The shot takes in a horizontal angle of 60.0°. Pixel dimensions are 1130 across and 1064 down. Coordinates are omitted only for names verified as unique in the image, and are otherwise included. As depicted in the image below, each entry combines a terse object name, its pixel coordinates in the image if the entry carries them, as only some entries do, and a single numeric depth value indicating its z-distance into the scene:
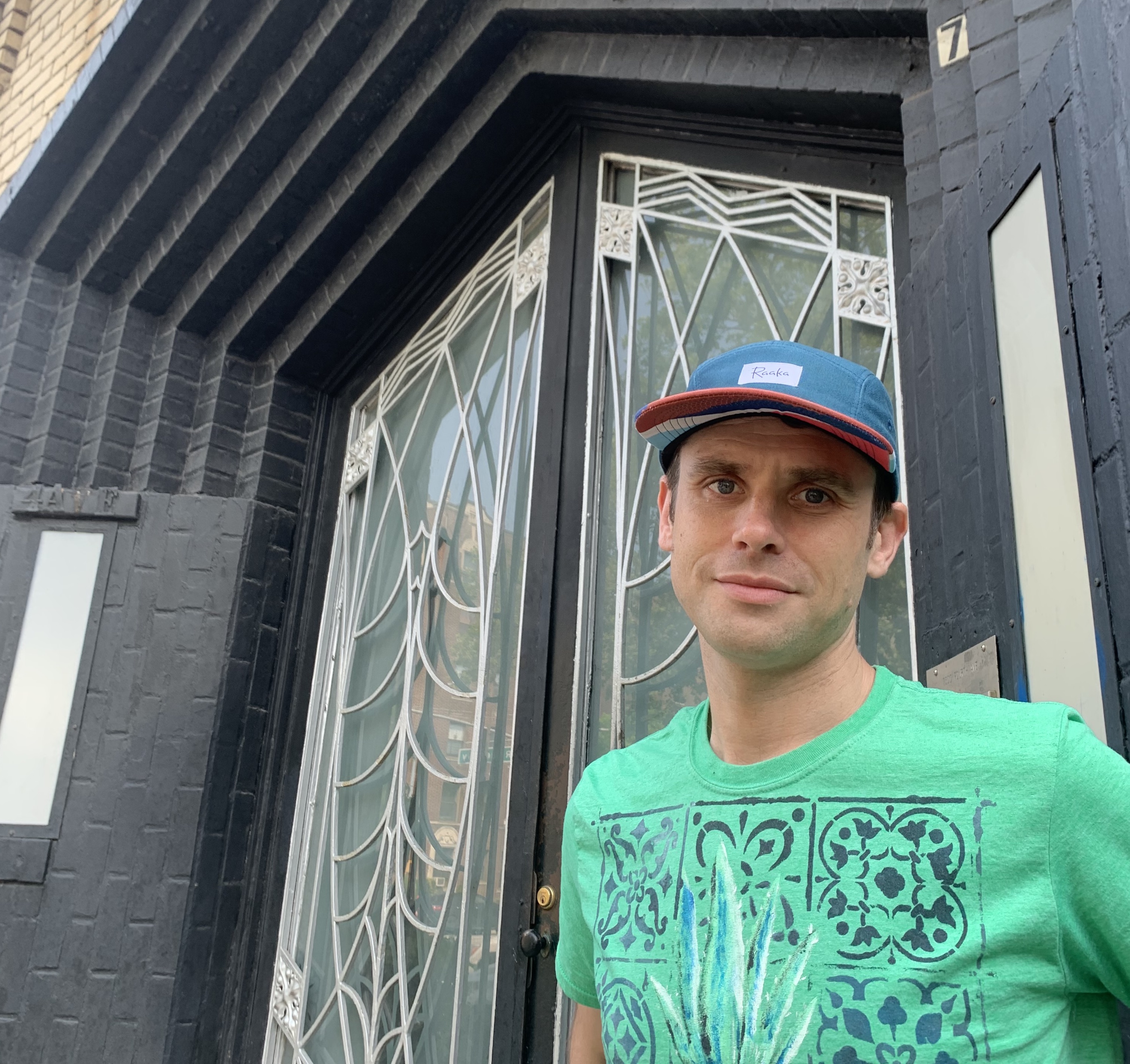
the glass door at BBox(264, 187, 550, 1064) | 3.01
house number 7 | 2.17
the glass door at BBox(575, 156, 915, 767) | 2.66
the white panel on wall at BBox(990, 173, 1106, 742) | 1.48
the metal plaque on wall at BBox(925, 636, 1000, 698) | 1.70
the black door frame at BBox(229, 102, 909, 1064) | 2.74
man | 0.91
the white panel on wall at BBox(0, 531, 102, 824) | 3.70
